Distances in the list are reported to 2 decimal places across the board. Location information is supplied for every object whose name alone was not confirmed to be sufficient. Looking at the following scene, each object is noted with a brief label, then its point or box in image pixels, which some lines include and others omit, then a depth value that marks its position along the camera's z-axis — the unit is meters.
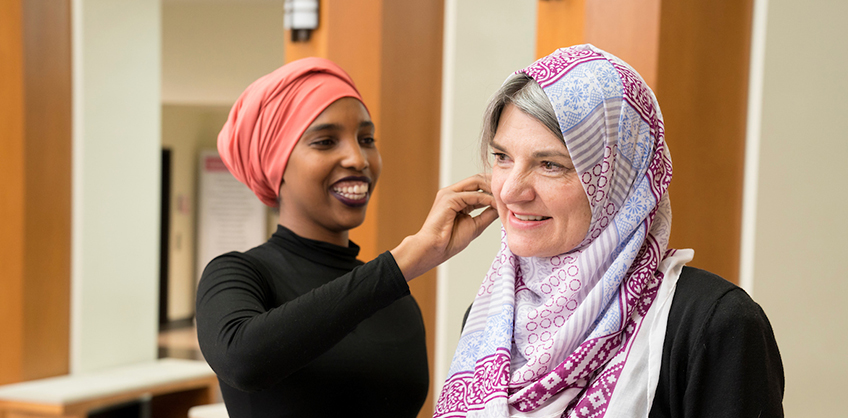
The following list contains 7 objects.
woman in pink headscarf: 1.26
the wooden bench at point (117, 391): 3.63
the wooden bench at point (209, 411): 3.52
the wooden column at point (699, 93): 2.42
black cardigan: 1.04
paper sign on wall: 9.70
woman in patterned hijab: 1.12
